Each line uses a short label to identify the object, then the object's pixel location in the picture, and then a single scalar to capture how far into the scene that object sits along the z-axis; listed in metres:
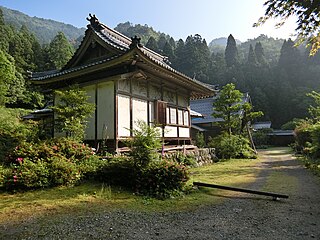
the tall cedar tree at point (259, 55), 58.22
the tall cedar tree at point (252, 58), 57.32
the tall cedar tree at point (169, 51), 60.09
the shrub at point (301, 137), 18.58
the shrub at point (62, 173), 6.29
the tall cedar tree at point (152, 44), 61.37
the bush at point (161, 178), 6.25
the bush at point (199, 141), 18.56
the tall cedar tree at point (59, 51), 42.88
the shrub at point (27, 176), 5.84
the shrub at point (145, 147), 6.54
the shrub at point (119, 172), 6.62
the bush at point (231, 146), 16.77
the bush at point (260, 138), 35.75
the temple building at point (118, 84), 9.63
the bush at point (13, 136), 8.48
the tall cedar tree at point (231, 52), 63.29
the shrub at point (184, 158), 11.41
